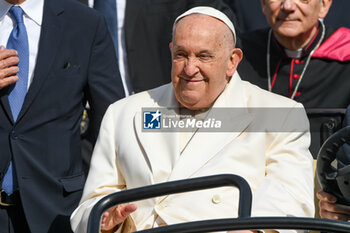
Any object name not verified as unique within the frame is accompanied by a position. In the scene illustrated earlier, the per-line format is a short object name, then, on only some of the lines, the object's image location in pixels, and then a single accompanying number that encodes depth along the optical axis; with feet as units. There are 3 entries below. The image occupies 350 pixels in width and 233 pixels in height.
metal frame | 22.57
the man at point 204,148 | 28.96
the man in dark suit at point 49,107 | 33.14
